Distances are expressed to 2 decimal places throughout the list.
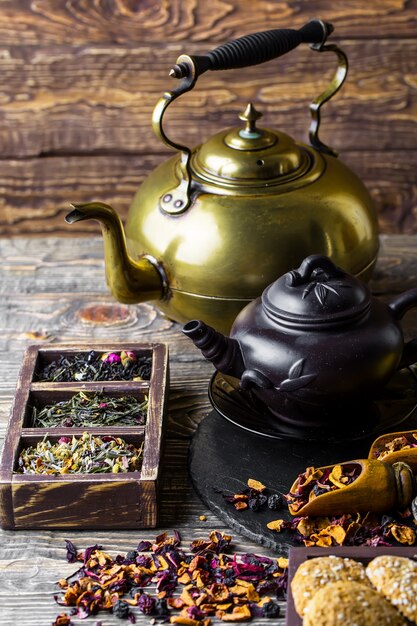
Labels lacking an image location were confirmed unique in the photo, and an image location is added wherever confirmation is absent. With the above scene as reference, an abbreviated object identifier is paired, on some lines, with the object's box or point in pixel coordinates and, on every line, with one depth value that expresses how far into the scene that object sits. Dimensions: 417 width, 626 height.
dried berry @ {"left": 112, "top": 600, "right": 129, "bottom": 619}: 0.94
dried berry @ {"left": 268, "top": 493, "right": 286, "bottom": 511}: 1.01
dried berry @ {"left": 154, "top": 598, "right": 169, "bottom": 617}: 0.94
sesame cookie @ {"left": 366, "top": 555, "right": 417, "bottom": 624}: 0.87
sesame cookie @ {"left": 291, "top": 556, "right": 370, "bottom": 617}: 0.88
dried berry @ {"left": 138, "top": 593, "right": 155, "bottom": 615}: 0.94
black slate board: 1.01
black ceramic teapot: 1.03
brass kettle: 1.14
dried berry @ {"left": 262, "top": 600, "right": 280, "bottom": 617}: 0.94
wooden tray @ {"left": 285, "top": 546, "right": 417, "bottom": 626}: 0.91
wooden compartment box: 0.99
